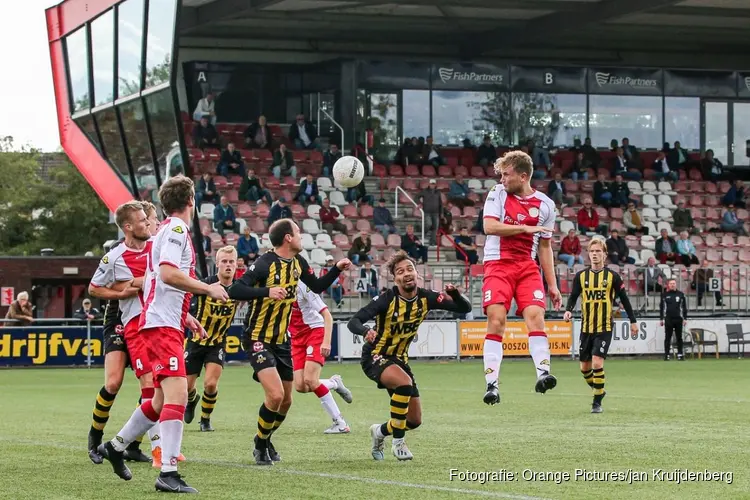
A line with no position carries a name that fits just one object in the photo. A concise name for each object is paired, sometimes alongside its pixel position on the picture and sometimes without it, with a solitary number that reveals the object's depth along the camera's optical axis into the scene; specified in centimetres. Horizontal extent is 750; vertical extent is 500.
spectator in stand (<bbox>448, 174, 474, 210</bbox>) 3509
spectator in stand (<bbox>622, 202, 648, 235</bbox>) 3509
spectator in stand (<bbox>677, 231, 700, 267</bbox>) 3322
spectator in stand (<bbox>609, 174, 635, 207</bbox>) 3653
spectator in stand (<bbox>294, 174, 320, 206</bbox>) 3341
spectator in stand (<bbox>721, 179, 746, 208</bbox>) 3816
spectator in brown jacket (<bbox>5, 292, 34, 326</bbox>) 2809
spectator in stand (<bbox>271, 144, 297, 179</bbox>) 3506
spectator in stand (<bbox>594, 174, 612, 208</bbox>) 3638
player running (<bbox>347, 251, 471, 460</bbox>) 993
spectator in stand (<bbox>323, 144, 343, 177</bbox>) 3559
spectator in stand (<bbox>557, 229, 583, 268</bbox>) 3169
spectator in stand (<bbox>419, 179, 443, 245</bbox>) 3356
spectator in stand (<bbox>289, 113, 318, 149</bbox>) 3769
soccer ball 1995
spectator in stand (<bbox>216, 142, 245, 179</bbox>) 3429
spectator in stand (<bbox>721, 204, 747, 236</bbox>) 3656
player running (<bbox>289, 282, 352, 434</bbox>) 1287
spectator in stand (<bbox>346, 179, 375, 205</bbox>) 3453
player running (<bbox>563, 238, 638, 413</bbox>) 1552
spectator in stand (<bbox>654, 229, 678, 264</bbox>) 3328
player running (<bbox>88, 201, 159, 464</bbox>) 971
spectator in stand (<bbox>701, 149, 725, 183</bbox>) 4028
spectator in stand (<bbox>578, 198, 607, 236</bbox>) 3453
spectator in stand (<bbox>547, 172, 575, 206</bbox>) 3572
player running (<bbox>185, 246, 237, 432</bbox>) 1279
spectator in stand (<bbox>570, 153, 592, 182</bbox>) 3805
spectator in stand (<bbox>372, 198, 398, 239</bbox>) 3303
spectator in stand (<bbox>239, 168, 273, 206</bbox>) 3288
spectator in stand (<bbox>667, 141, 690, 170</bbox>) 4014
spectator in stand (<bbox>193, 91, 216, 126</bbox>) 3756
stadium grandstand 3086
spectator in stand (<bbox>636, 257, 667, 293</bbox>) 3114
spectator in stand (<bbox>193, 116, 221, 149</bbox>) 3566
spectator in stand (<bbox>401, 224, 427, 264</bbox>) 3119
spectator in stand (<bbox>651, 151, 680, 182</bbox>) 3912
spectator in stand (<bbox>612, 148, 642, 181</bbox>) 3866
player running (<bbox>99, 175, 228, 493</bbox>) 805
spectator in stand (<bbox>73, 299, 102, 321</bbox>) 2772
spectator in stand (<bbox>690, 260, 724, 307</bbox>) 3166
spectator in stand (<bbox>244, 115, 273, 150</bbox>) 3680
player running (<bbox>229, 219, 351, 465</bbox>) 982
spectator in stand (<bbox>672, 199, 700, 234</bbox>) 3603
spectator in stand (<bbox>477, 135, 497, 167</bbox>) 3841
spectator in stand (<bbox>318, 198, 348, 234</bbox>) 3281
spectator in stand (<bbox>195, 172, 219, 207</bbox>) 3231
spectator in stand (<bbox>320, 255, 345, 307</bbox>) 2940
